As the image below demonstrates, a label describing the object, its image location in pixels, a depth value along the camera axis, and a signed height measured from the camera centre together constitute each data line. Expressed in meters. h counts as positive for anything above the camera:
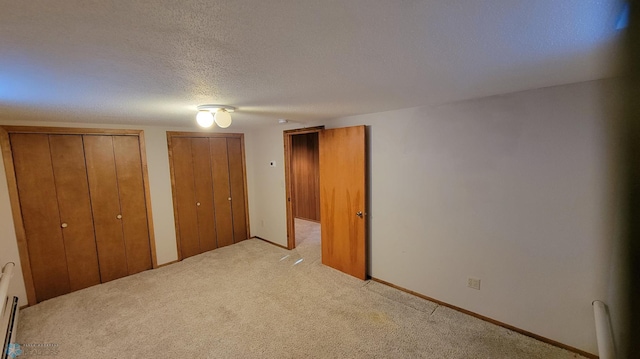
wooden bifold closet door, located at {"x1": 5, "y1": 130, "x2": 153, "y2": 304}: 2.90 -0.53
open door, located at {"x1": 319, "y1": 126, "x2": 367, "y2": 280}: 3.17 -0.53
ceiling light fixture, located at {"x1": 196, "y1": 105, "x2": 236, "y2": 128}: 2.27 +0.40
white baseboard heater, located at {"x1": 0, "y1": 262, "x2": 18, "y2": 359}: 2.08 -1.36
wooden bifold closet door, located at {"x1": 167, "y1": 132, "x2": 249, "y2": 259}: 3.99 -0.47
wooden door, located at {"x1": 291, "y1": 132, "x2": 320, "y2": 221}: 6.00 -0.38
